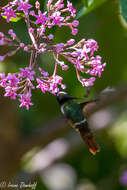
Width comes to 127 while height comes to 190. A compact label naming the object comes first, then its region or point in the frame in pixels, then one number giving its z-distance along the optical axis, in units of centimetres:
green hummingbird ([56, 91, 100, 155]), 429
